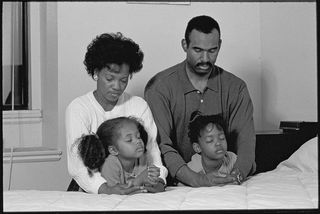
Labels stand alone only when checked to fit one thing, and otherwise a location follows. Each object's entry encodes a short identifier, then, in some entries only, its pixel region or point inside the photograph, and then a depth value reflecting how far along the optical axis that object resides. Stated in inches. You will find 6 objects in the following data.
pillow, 141.0
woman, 128.2
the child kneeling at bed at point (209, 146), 137.2
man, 138.8
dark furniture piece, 158.3
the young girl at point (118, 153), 126.6
